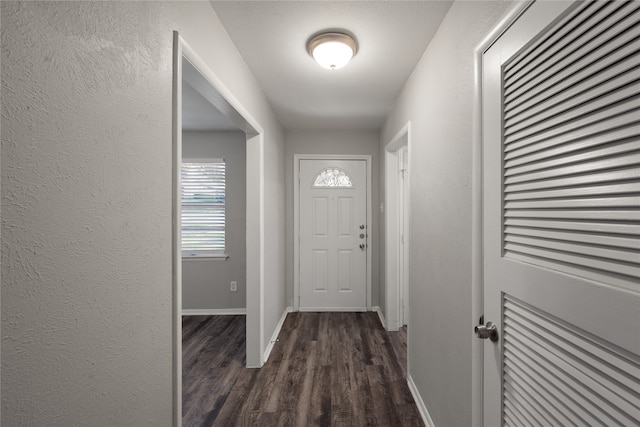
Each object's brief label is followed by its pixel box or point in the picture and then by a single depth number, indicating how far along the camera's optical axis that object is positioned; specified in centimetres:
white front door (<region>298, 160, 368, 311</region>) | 406
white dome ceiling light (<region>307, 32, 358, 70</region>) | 179
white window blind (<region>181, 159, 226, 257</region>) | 406
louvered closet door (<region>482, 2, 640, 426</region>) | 65
